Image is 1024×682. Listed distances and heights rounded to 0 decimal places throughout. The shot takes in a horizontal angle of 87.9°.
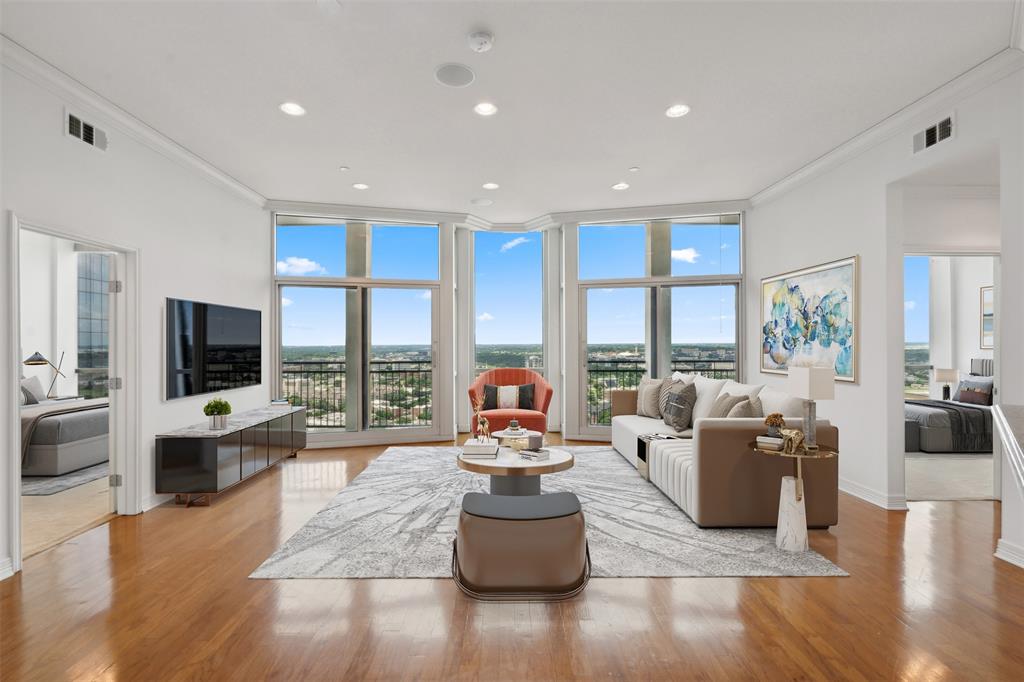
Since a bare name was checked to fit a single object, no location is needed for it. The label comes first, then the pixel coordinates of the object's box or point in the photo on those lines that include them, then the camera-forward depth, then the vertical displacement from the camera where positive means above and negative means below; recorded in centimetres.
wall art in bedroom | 671 +30
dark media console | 415 -94
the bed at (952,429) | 569 -97
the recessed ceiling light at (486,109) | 366 +163
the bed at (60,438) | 483 -89
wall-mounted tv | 440 -5
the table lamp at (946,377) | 667 -47
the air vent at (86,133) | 341 +140
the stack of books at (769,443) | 330 -64
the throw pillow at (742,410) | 396 -52
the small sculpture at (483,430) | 432 -73
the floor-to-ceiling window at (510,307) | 754 +49
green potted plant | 438 -57
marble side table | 318 -104
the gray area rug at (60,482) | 448 -123
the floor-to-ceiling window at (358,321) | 641 +26
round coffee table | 354 -86
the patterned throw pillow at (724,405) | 427 -52
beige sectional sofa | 349 -90
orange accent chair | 581 -62
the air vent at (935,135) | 358 +143
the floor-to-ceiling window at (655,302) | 645 +50
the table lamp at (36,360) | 603 -19
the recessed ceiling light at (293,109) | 365 +163
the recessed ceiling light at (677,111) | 373 +164
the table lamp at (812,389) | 330 -30
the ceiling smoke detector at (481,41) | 282 +162
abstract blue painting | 452 +20
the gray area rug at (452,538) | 293 -124
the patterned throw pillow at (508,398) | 625 -66
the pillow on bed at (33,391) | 584 -53
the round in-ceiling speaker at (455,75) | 318 +163
